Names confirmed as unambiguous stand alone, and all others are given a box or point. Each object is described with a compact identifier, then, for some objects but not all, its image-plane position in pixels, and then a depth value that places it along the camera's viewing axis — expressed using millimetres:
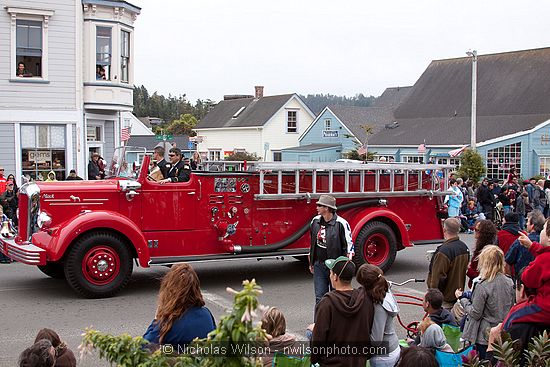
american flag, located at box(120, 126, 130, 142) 23266
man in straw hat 8359
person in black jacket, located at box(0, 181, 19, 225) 15742
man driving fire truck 10703
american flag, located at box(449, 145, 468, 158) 36062
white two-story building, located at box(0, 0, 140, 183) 21062
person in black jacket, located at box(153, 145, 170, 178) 10781
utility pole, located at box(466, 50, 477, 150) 32512
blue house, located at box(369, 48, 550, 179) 36875
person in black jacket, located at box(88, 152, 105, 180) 13588
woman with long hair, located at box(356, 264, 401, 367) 5371
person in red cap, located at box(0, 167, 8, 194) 16891
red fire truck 9977
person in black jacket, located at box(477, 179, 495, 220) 20094
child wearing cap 4914
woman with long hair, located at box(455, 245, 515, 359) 6176
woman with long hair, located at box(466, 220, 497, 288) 7590
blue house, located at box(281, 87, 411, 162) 46781
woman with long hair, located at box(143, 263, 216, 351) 4426
